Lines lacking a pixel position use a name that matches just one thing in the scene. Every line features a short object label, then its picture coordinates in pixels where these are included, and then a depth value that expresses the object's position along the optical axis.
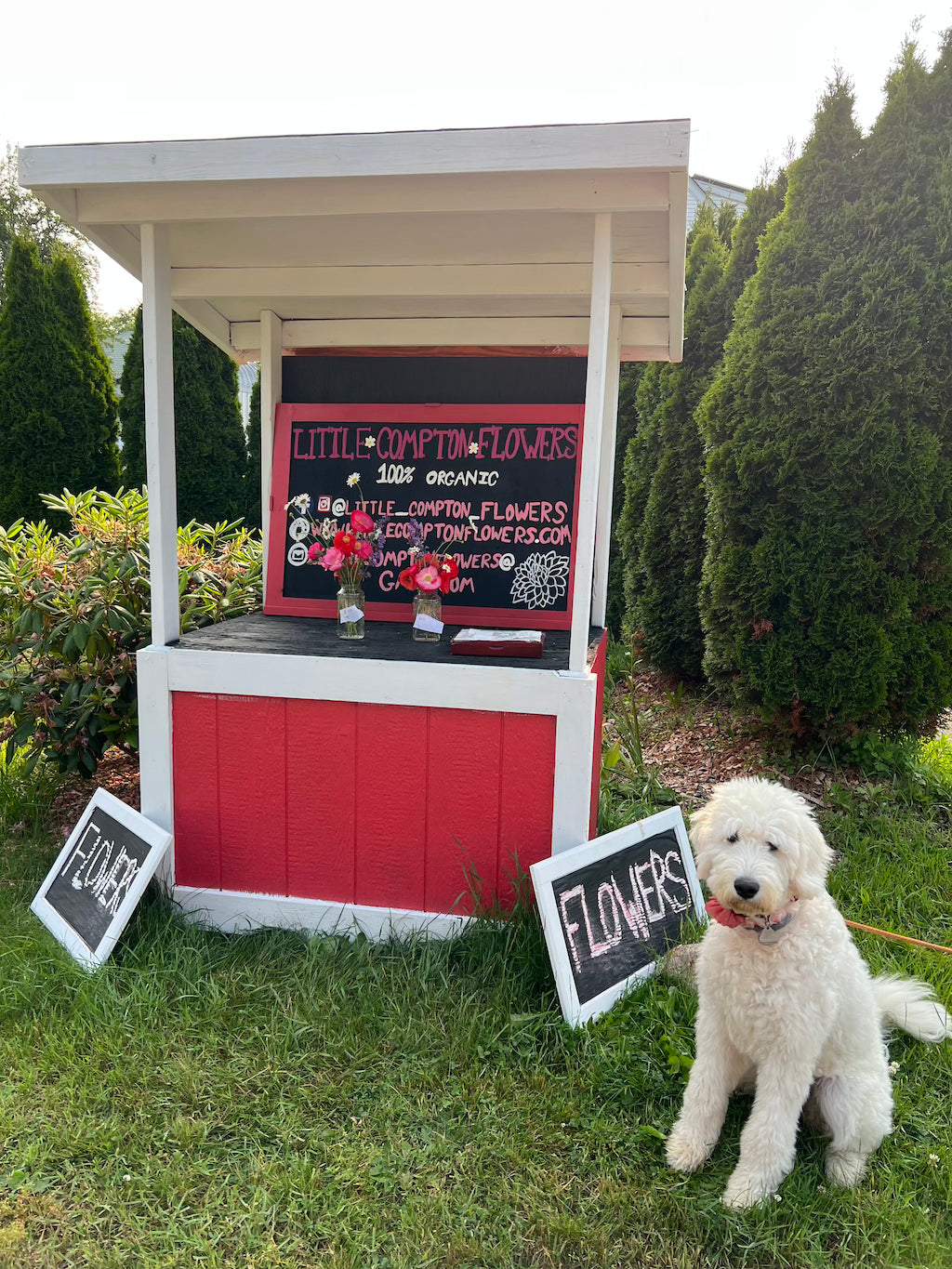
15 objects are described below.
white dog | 1.75
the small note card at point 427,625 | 3.09
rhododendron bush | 3.46
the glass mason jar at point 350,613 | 3.14
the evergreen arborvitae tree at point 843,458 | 3.75
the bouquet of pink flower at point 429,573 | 3.14
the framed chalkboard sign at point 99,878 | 2.66
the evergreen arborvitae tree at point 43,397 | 8.70
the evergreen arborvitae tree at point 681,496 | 5.65
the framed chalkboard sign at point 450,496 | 3.59
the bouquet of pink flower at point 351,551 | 3.18
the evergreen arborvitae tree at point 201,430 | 8.51
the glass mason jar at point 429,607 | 3.12
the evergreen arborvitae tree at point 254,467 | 8.72
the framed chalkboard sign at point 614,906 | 2.38
